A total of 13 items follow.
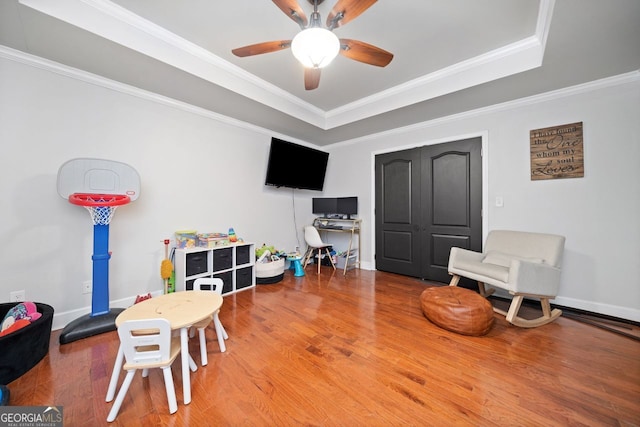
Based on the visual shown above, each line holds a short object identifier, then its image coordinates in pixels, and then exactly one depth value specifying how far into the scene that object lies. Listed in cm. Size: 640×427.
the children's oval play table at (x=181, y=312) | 131
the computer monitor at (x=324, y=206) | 446
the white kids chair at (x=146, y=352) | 119
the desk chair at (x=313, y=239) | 402
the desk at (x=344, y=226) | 416
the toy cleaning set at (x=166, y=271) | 258
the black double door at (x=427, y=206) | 319
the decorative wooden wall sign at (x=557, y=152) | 249
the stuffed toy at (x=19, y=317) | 156
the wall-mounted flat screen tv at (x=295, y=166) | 376
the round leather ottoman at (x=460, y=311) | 199
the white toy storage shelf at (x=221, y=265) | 266
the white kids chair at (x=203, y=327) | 161
